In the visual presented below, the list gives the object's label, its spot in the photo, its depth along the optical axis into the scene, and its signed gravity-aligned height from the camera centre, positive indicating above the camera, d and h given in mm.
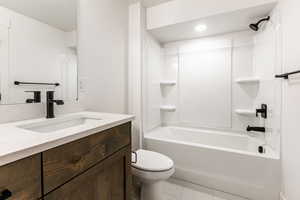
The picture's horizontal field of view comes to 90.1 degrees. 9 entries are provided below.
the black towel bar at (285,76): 1255 +201
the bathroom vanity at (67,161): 493 -271
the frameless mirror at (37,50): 926 +338
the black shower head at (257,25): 1708 +905
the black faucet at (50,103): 1071 -42
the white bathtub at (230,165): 1468 -727
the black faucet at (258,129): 1869 -384
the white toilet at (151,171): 1303 -642
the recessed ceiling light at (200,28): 2022 +990
